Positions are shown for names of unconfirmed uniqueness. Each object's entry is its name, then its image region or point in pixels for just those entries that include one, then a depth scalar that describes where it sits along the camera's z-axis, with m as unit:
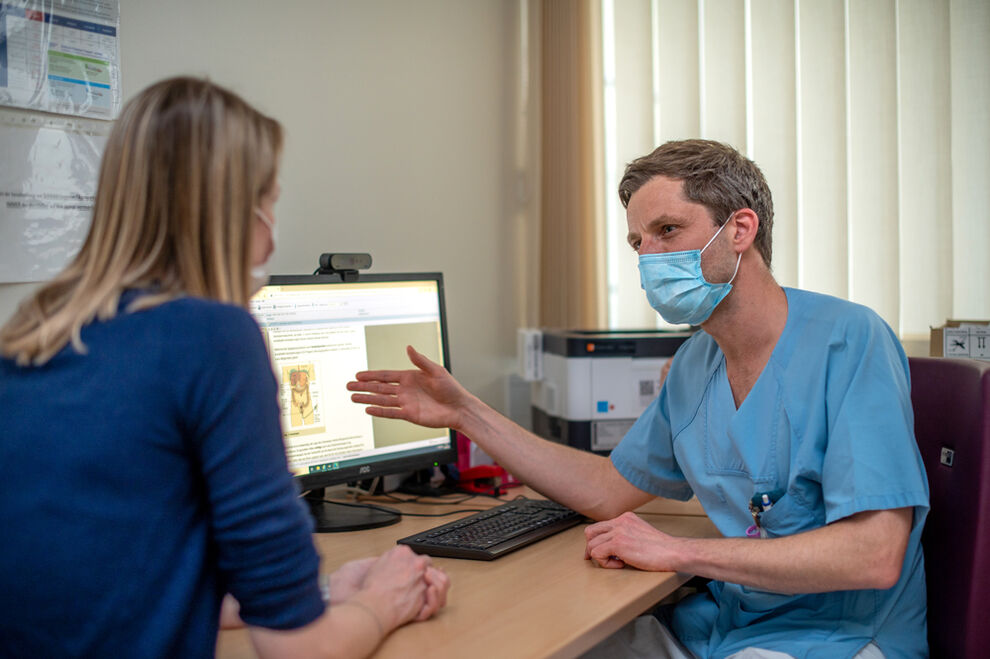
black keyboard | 1.24
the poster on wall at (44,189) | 1.24
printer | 1.96
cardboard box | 1.78
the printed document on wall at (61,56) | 1.23
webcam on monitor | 1.50
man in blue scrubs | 1.10
